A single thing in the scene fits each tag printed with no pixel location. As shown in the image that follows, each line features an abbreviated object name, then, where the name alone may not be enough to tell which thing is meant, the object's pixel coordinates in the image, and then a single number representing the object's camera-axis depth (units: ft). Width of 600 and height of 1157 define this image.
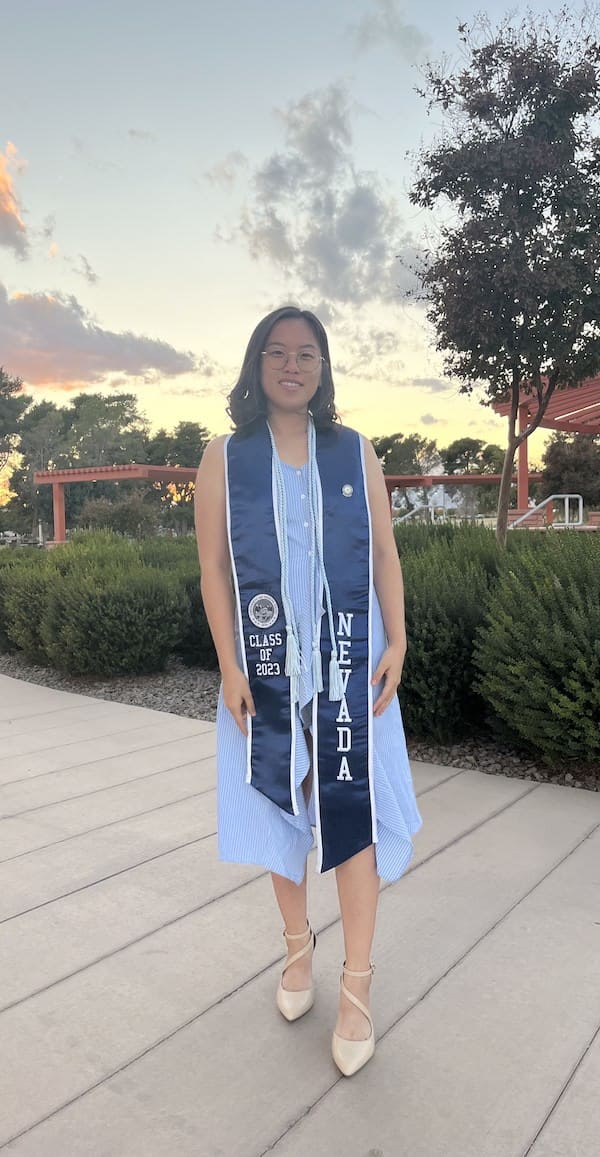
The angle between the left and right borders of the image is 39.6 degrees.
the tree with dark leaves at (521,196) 27.55
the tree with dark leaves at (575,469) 84.74
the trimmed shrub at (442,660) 14.56
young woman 6.04
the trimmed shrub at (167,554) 29.99
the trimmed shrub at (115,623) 22.09
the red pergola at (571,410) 47.09
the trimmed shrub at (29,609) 24.91
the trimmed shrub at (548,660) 12.37
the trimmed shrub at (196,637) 23.73
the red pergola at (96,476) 77.15
